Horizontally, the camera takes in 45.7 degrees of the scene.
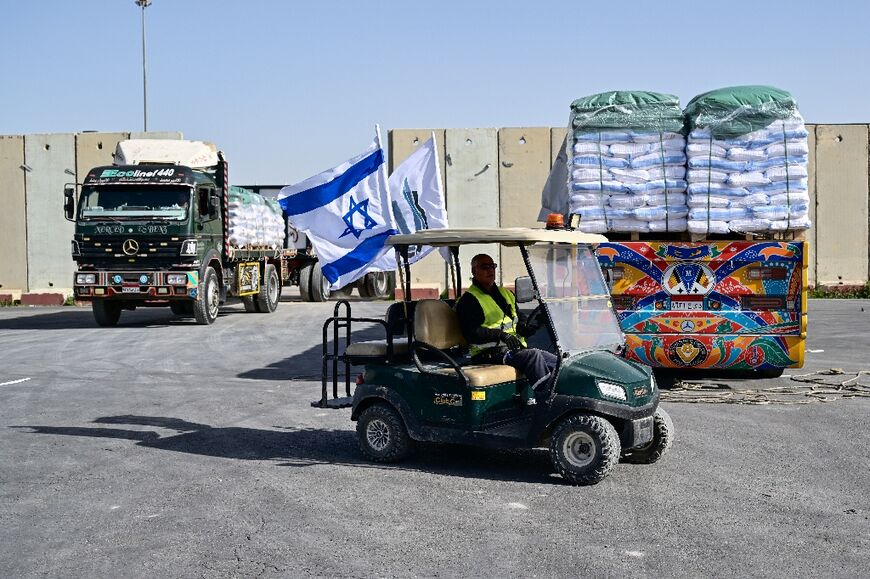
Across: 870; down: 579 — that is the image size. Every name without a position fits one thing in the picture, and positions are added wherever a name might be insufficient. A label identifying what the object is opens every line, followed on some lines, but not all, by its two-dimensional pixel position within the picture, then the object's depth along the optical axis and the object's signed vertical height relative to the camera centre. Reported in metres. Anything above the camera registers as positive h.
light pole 50.25 +9.40
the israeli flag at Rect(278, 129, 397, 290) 14.70 +0.98
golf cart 7.71 -0.83
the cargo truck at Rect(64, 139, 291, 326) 21.05 +0.94
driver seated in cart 8.30 -0.36
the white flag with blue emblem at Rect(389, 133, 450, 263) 16.55 +1.38
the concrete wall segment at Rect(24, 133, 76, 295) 33.25 +2.23
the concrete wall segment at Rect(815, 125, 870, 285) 31.20 +2.03
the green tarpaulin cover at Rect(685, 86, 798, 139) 12.38 +1.97
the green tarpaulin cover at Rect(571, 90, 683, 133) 12.73 +2.01
